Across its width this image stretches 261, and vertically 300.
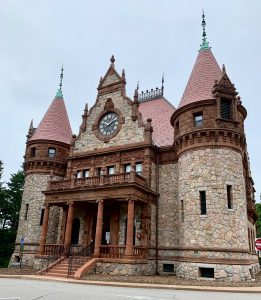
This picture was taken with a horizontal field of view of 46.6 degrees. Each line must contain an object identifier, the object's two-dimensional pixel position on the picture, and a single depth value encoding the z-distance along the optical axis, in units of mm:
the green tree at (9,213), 37719
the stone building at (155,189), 18109
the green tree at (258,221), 46312
